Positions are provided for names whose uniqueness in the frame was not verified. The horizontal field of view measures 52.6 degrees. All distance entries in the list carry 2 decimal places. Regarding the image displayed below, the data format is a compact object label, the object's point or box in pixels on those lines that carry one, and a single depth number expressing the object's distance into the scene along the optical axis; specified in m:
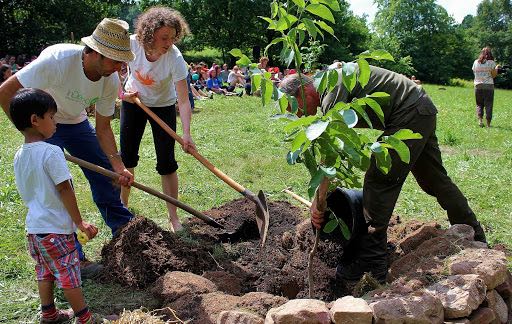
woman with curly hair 4.22
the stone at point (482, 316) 2.77
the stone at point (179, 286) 3.25
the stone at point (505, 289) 3.14
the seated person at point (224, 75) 20.61
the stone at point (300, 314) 2.53
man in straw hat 3.38
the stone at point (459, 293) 2.71
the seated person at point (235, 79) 19.01
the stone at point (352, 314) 2.53
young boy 2.87
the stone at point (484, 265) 2.96
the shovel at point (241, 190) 4.41
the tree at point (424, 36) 46.38
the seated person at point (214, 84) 18.30
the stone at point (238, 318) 2.61
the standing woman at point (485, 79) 10.91
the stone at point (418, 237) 3.93
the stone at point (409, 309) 2.56
